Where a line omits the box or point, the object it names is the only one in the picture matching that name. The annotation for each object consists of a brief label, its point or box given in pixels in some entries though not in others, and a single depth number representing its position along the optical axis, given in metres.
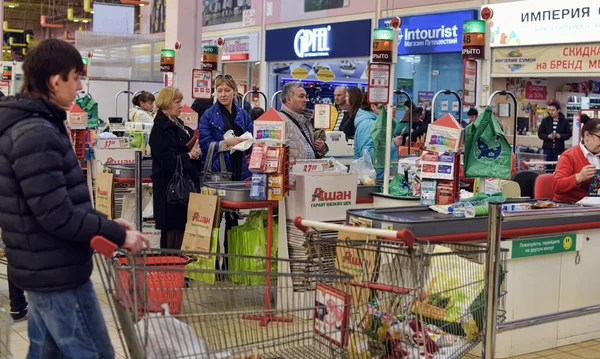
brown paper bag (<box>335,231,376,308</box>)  3.57
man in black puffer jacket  2.77
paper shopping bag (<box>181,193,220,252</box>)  6.15
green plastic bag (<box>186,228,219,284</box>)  6.06
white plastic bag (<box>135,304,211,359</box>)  2.98
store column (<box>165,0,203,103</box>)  13.52
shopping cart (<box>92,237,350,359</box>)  2.92
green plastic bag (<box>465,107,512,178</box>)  5.58
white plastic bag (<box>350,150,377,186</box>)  6.45
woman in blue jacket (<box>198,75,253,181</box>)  7.05
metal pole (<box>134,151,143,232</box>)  6.93
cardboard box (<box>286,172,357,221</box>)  5.83
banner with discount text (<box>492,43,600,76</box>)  12.54
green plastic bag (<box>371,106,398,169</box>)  6.94
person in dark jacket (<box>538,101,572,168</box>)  13.30
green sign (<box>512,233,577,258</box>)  5.21
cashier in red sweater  6.20
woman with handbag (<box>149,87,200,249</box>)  6.63
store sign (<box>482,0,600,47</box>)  12.45
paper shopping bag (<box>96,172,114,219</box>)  7.69
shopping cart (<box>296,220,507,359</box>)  3.52
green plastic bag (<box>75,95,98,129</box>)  10.68
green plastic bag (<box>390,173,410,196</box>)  6.19
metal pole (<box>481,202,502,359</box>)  3.98
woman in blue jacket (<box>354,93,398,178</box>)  7.57
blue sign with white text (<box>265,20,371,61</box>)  16.62
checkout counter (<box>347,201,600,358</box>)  4.98
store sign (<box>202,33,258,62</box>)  20.16
